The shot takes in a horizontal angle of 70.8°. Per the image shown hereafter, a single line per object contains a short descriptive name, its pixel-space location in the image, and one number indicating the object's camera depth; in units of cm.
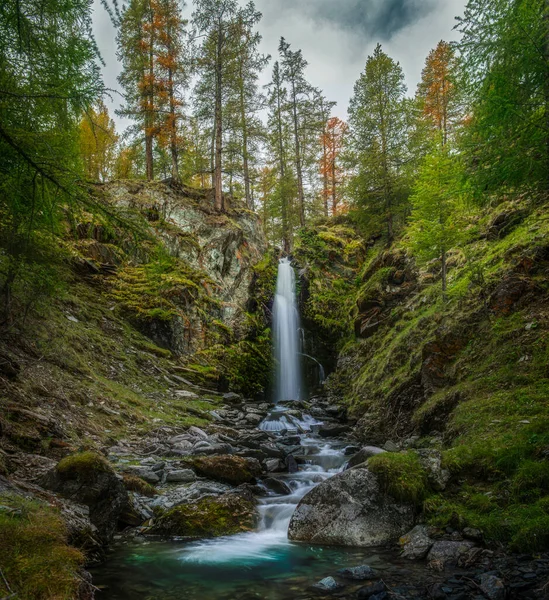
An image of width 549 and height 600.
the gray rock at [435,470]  575
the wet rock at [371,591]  382
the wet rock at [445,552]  434
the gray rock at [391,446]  882
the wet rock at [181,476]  730
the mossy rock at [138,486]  641
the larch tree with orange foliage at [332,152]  3512
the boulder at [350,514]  535
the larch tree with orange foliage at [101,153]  2772
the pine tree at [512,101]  591
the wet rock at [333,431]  1247
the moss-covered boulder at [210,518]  562
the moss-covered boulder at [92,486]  495
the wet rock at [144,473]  705
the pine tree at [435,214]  1261
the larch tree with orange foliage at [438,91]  2784
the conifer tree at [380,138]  2064
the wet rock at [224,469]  762
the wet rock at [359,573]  427
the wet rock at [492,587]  355
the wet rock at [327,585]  405
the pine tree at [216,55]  2205
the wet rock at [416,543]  468
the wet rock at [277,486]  757
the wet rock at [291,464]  904
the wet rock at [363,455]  753
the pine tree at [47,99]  432
